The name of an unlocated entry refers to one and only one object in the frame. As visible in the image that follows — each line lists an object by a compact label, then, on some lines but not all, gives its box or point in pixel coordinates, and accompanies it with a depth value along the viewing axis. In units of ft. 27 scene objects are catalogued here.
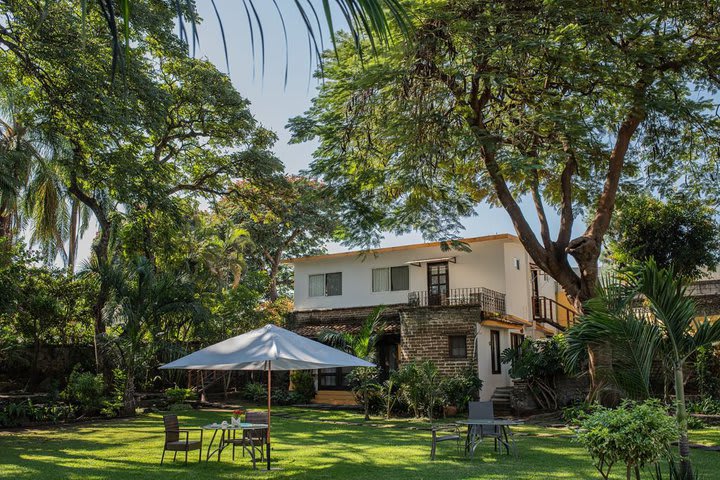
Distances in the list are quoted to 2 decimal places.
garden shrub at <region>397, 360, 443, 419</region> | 61.21
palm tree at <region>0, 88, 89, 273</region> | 50.10
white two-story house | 72.33
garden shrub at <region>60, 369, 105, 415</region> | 56.80
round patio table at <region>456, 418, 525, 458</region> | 35.58
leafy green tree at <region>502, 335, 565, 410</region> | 63.98
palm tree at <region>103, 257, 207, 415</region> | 58.65
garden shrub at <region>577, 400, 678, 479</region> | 19.75
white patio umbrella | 31.24
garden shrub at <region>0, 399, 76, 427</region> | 51.34
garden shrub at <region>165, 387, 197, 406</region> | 68.64
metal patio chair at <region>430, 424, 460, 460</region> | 35.70
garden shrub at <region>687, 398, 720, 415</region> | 52.65
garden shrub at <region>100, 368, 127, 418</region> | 57.47
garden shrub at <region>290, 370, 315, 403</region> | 81.65
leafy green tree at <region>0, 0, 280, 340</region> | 41.11
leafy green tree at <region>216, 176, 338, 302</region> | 70.90
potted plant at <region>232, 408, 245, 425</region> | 33.94
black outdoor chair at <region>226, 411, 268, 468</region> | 33.58
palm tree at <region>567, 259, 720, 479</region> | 23.66
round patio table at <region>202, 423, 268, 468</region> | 32.89
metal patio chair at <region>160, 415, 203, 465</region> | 32.81
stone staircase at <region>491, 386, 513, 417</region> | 68.11
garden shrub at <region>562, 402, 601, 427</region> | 51.10
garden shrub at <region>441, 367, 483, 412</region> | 64.65
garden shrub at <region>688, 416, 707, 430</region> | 48.85
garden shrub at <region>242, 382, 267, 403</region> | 79.46
